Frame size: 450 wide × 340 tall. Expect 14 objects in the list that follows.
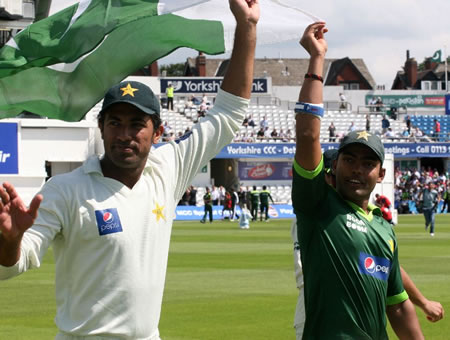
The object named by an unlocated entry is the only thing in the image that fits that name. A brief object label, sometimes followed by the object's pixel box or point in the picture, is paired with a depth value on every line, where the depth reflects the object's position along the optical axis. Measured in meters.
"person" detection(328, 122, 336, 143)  66.81
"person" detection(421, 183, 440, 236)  35.12
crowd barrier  54.50
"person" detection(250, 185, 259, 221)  51.22
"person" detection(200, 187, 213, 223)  48.45
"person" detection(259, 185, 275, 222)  50.75
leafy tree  150.44
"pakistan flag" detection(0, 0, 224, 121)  6.84
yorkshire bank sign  78.38
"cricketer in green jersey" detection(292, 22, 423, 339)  5.48
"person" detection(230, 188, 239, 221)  52.91
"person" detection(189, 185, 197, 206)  58.41
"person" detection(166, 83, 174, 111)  69.13
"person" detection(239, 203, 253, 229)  41.81
